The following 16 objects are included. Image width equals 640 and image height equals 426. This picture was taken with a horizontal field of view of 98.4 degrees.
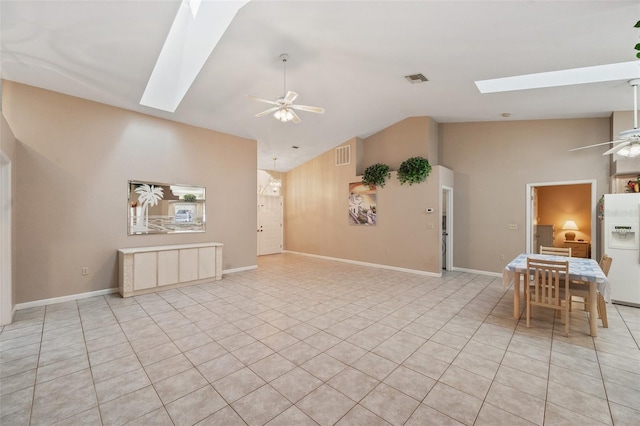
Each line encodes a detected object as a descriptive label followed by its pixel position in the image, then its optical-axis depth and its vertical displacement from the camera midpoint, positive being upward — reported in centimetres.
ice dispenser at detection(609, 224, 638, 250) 440 -40
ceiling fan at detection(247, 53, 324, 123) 371 +144
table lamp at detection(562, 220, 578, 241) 781 -48
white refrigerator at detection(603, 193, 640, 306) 439 -52
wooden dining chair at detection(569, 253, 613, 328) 350 -101
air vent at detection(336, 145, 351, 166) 818 +171
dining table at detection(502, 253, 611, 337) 323 -80
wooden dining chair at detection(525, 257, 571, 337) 329 -89
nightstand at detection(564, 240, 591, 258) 746 -97
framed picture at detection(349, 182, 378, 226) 761 +22
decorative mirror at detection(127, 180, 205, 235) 528 +7
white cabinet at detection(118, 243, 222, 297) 479 -104
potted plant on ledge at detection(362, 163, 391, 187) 728 +100
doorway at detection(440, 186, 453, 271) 707 -45
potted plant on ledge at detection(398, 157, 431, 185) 654 +101
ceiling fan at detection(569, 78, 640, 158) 357 +91
